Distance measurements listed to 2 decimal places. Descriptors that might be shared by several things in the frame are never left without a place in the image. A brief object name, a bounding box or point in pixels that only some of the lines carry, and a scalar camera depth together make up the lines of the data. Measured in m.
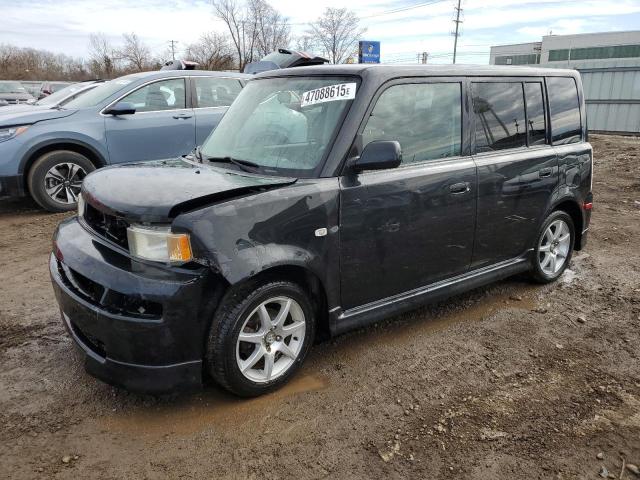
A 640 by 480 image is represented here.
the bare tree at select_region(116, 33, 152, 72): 52.13
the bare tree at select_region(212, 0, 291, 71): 39.45
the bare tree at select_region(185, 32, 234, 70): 37.38
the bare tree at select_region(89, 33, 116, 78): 50.50
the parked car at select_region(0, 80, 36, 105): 22.11
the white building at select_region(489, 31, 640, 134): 24.95
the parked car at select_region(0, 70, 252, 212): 6.31
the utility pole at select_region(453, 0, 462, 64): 51.78
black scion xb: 2.44
